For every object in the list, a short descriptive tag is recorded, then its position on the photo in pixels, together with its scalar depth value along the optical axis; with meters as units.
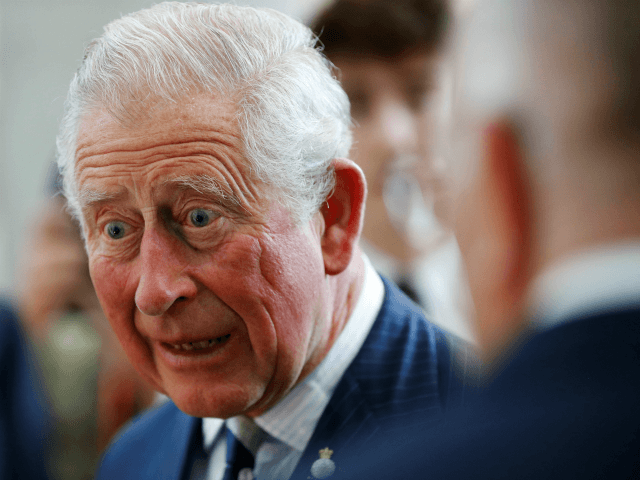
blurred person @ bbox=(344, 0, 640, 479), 1.10
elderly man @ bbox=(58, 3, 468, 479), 1.33
